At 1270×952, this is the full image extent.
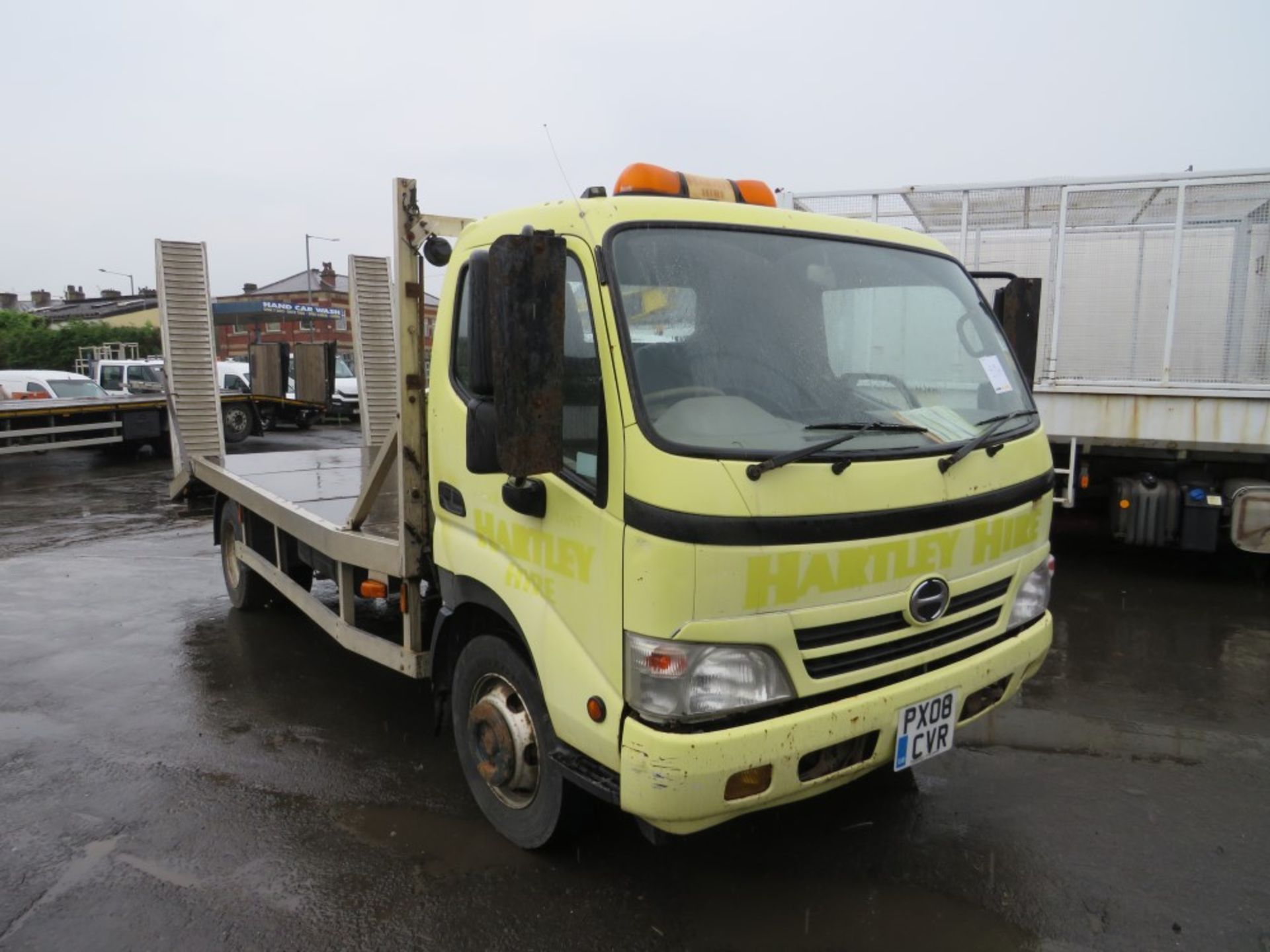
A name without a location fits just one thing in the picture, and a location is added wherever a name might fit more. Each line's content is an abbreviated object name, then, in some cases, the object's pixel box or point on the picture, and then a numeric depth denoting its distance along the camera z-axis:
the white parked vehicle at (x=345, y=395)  22.53
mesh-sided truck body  6.04
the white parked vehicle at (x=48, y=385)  15.72
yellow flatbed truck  2.26
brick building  35.97
